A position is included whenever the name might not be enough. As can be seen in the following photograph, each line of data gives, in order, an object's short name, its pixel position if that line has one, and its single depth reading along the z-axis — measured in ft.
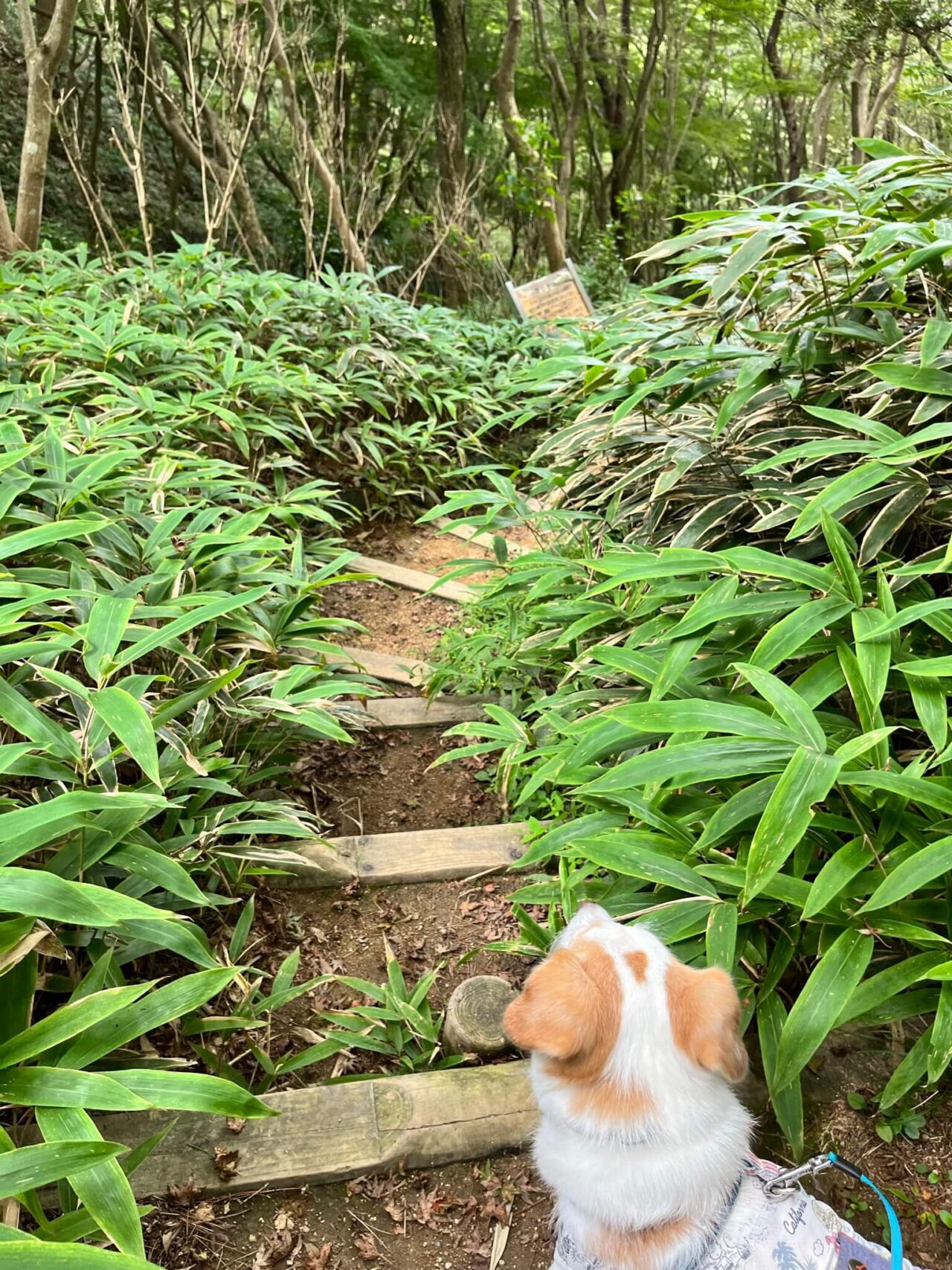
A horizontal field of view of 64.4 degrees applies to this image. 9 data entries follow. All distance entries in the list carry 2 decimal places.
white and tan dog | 3.51
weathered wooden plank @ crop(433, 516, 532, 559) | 16.60
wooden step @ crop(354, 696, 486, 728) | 10.16
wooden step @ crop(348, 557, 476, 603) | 14.42
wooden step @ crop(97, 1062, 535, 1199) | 4.86
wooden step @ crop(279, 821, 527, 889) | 7.55
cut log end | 5.82
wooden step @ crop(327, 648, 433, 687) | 11.53
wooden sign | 21.44
